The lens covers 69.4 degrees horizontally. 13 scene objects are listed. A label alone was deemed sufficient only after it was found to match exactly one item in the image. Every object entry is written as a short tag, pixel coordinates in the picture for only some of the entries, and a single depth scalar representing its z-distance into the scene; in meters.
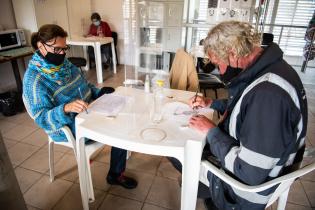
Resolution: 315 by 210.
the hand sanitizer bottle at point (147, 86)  1.61
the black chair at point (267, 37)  3.83
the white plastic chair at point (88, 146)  1.39
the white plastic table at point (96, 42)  3.78
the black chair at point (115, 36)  4.82
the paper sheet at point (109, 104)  1.31
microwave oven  3.07
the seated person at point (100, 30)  4.41
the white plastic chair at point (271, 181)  0.88
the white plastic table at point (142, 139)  1.04
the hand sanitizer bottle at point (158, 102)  1.26
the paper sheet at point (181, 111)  1.27
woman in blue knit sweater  1.32
